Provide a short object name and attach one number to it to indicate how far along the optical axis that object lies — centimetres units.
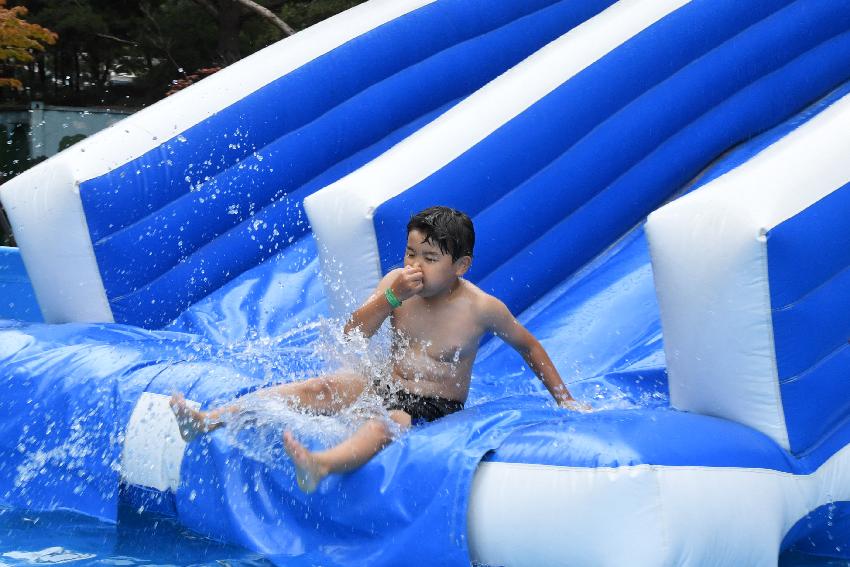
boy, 482
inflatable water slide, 428
